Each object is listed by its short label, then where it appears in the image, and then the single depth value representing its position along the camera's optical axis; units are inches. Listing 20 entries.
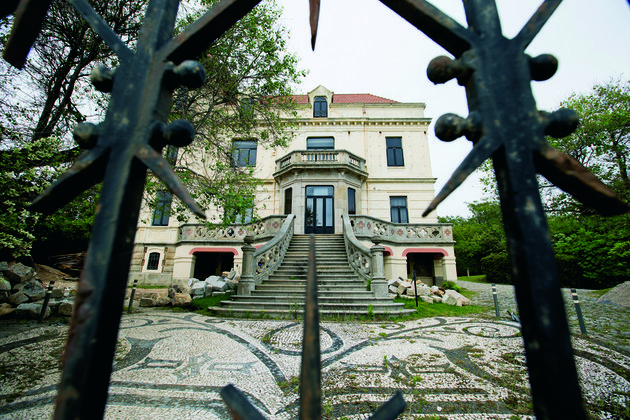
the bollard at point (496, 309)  268.0
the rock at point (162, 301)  335.3
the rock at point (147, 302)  329.7
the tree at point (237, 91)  290.7
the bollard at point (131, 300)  285.6
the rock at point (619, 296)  334.0
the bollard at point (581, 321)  194.9
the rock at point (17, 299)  245.2
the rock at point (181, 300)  331.9
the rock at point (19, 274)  271.1
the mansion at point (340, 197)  582.2
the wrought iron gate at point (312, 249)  23.8
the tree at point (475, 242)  728.5
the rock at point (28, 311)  226.8
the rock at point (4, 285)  247.0
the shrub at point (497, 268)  788.0
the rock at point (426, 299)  370.0
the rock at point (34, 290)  258.2
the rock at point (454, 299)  358.0
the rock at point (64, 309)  243.9
